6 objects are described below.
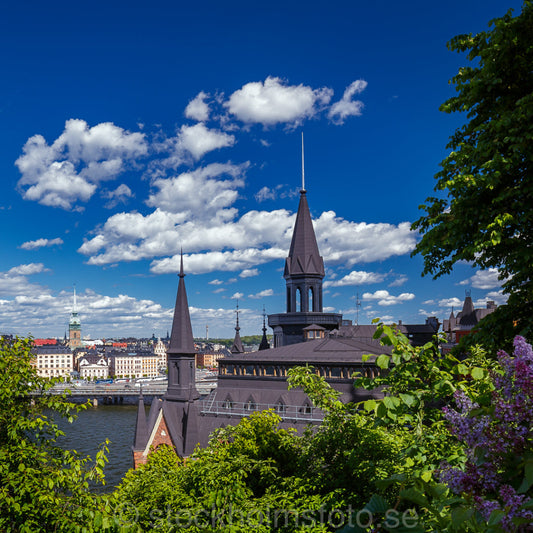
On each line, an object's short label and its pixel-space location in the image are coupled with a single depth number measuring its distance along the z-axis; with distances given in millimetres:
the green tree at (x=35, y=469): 8266
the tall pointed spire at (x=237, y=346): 74244
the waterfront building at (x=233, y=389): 38531
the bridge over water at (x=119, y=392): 128250
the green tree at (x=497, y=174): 10383
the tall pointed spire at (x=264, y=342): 82500
